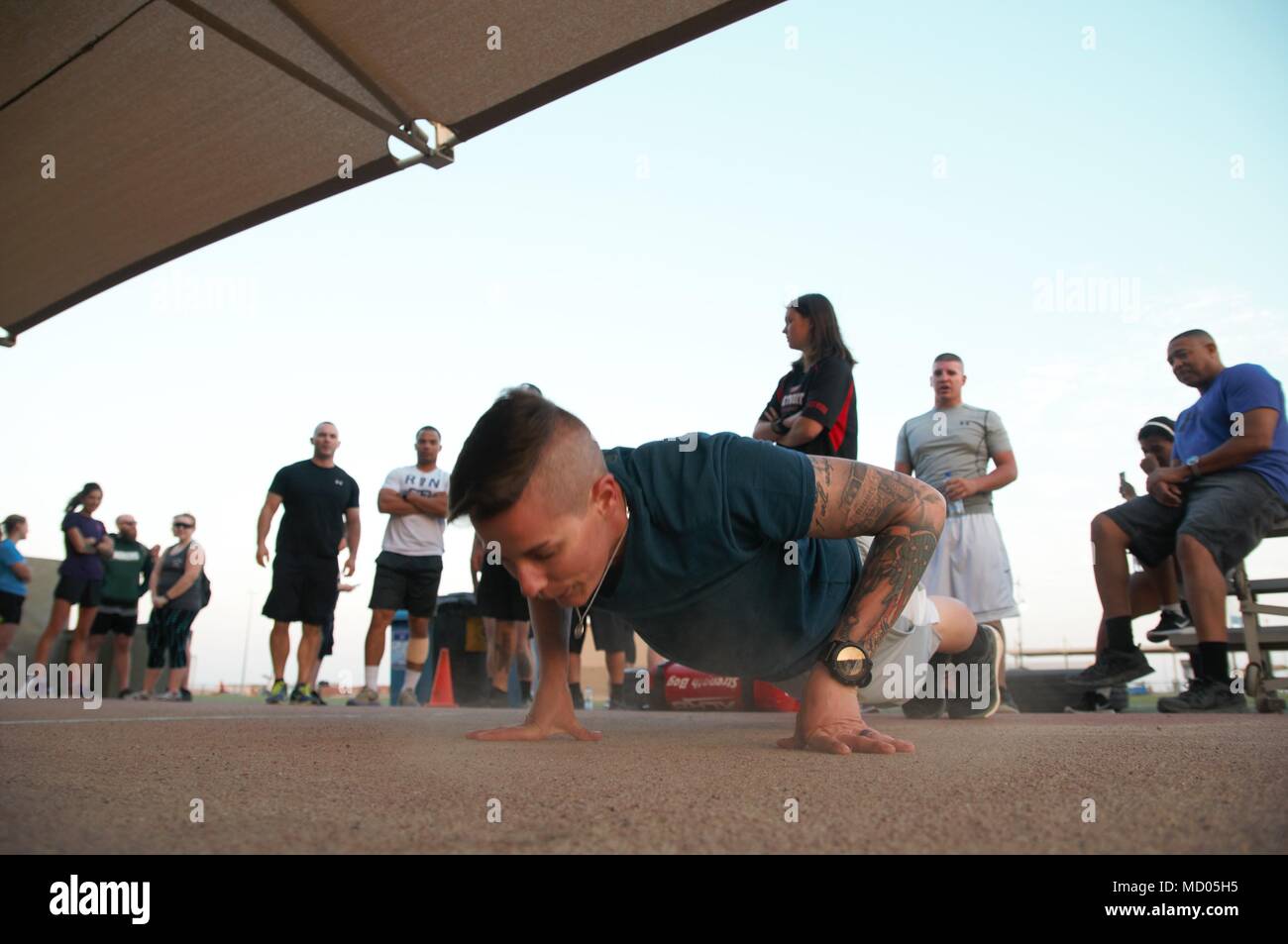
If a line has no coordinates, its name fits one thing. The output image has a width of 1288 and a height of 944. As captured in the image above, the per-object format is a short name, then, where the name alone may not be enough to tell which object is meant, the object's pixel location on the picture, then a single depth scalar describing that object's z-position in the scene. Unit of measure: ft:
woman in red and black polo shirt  10.89
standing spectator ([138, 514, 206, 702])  24.78
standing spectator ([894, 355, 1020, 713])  14.57
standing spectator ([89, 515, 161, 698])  26.08
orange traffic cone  23.94
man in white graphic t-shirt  20.10
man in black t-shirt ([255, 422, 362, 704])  19.79
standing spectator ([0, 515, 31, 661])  23.95
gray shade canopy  10.72
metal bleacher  13.61
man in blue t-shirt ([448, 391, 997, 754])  5.66
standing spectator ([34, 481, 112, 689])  24.29
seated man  12.64
